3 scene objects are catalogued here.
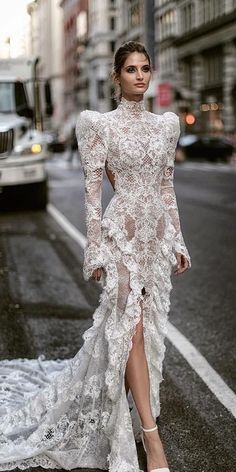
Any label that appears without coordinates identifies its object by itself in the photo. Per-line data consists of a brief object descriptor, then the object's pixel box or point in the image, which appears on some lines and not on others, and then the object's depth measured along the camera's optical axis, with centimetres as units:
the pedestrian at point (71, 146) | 4108
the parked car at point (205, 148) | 4034
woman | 346
